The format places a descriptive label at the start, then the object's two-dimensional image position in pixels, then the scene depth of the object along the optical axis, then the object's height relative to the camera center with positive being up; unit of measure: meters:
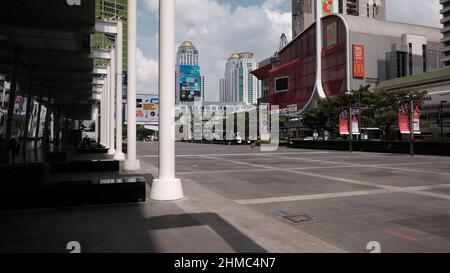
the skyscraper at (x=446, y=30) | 98.00 +30.24
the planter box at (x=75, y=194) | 8.46 -1.38
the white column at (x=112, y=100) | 24.69 +2.91
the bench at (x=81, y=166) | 16.06 -1.26
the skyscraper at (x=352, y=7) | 192.75 +72.26
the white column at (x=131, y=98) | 17.19 +1.99
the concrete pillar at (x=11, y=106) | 20.46 +1.99
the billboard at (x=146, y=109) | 88.62 +7.57
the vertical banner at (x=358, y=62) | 85.38 +18.29
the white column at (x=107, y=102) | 27.87 +3.43
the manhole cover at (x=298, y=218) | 7.54 -1.75
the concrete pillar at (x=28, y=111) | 23.85 +2.10
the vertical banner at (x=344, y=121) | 38.50 +1.81
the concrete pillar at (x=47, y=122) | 32.91 +1.78
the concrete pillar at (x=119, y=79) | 19.94 +3.40
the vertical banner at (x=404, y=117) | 31.55 +1.85
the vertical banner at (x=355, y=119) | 36.91 +1.98
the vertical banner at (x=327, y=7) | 112.94 +41.71
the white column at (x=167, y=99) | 9.91 +1.13
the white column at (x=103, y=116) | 34.68 +2.40
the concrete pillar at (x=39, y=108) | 28.78 +2.88
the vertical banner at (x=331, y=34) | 91.50 +27.16
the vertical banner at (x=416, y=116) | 30.88 +1.90
